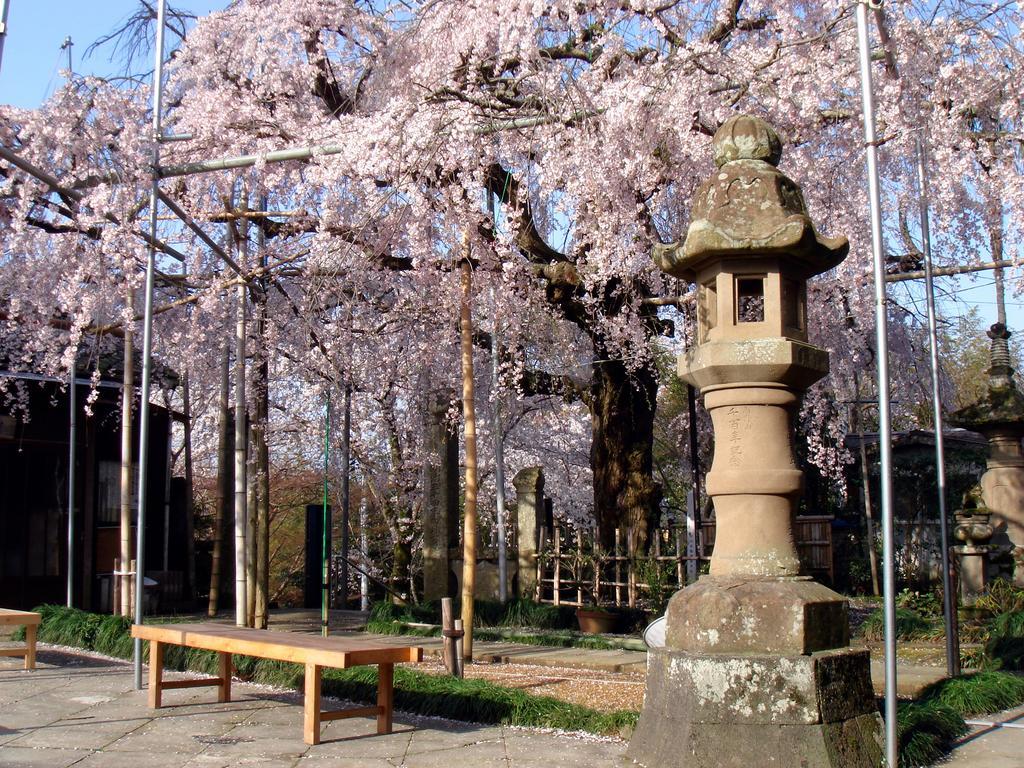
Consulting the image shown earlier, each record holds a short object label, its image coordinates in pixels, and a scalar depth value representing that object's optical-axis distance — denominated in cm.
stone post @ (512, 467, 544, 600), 1331
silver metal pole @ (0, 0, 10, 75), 592
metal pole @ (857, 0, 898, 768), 457
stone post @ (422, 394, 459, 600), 1334
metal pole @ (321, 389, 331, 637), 935
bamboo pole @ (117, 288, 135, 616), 1098
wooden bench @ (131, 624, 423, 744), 526
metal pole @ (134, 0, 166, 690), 732
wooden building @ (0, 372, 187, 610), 1359
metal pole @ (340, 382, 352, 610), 1441
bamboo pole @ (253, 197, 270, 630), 1055
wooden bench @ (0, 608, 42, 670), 784
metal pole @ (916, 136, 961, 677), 703
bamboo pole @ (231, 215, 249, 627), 995
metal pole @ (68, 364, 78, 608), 1200
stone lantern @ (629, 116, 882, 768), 468
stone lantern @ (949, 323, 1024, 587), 1243
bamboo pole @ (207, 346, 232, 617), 1362
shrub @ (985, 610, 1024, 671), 841
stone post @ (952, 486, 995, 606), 1191
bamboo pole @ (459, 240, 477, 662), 837
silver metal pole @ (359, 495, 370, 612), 1960
